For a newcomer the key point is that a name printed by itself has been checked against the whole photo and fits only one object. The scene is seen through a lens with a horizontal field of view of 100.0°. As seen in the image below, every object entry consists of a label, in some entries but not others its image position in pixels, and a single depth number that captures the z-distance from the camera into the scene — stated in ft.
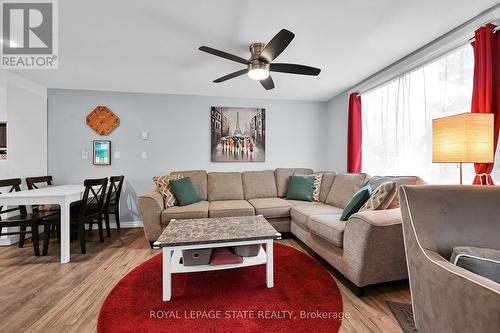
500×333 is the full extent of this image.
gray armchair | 2.88
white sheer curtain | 6.48
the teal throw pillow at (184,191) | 9.73
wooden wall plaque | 11.41
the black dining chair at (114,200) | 10.02
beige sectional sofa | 5.26
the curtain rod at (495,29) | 5.43
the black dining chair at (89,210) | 8.18
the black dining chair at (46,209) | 7.94
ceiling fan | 5.91
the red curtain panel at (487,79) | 5.44
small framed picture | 11.44
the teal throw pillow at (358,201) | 6.37
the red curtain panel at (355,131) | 10.75
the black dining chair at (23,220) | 7.48
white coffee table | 5.28
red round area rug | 4.50
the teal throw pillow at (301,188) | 10.66
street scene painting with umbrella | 12.48
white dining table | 7.03
